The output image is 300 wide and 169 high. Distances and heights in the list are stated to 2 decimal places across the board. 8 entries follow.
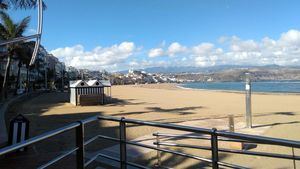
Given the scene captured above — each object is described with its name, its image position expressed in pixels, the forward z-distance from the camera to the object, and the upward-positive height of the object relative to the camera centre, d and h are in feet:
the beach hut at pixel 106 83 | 53.74 +0.32
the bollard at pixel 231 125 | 19.07 -3.79
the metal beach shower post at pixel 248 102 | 23.60 -2.18
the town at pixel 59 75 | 153.91 +9.84
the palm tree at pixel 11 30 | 69.40 +18.47
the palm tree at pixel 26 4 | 14.79 +5.72
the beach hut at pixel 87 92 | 49.03 -1.89
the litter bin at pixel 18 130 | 14.61 -3.11
